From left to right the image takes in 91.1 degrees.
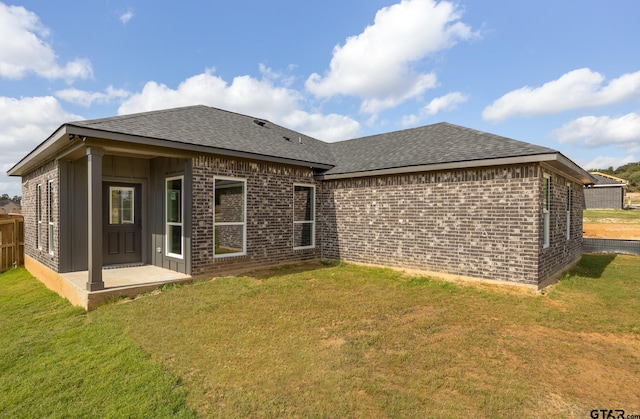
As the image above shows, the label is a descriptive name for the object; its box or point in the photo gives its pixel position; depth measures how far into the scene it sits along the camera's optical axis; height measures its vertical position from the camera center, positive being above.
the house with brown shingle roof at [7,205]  43.15 +0.32
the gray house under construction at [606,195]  29.12 +1.00
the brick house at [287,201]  6.81 +0.15
